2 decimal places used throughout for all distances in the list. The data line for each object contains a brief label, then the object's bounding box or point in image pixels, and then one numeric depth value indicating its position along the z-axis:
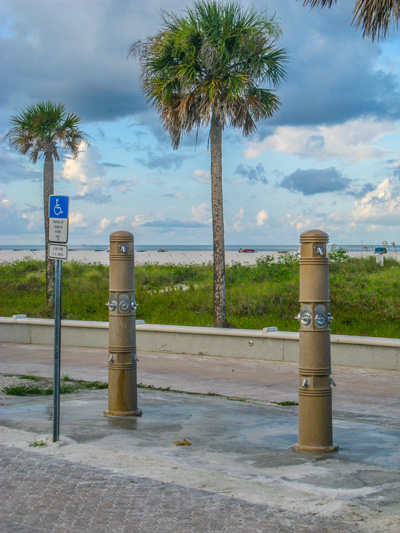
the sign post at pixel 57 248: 6.93
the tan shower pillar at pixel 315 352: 6.50
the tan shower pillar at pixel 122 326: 8.08
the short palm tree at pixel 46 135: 22.52
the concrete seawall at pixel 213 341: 12.74
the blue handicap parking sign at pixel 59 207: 7.05
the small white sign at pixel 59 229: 7.04
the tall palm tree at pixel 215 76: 16.86
